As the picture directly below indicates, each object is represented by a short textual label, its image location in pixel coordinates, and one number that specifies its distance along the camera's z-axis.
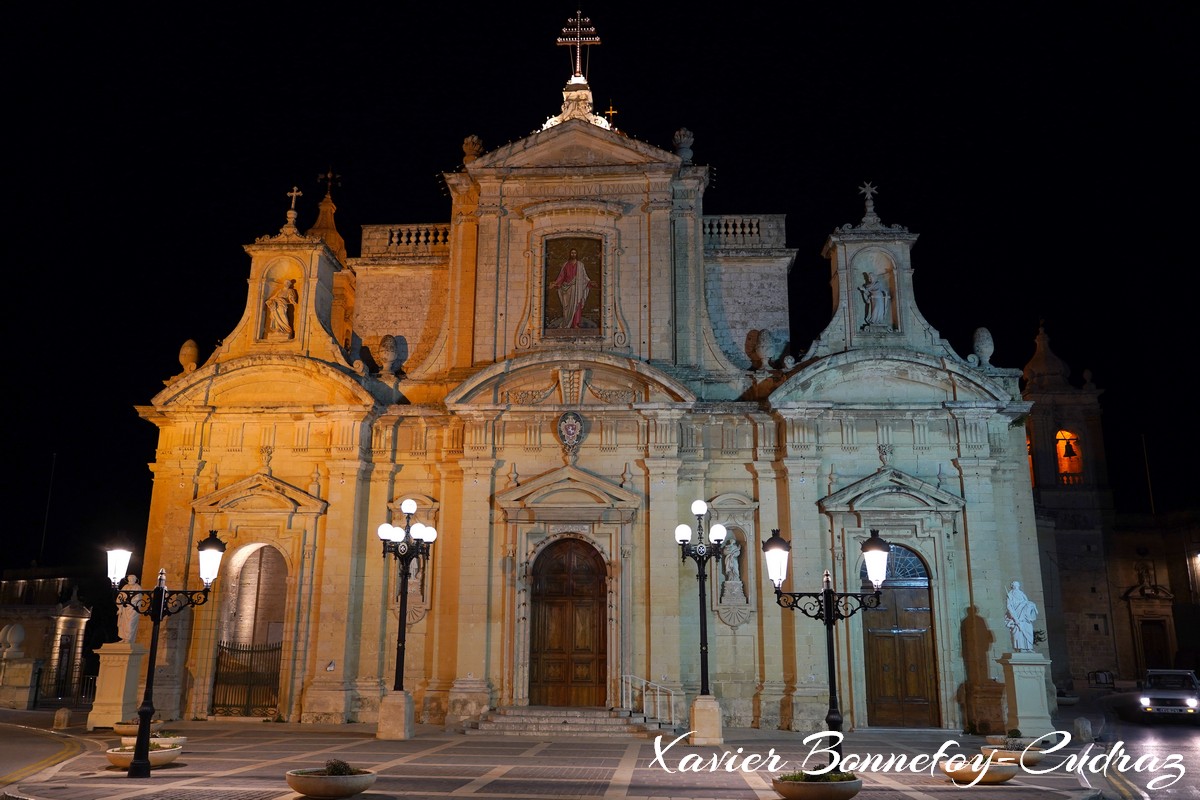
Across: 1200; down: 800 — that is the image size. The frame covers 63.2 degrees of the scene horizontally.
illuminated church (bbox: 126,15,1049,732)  22.72
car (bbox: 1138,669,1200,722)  25.61
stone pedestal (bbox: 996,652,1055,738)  19.98
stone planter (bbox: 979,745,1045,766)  15.25
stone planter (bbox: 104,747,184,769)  14.92
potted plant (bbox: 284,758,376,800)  12.07
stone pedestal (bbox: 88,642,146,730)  21.47
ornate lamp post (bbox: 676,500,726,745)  17.86
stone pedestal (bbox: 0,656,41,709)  27.50
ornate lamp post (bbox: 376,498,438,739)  19.38
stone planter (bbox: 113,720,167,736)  17.39
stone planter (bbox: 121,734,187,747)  15.56
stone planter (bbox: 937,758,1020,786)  14.21
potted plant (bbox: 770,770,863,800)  11.94
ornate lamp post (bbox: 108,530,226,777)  14.39
